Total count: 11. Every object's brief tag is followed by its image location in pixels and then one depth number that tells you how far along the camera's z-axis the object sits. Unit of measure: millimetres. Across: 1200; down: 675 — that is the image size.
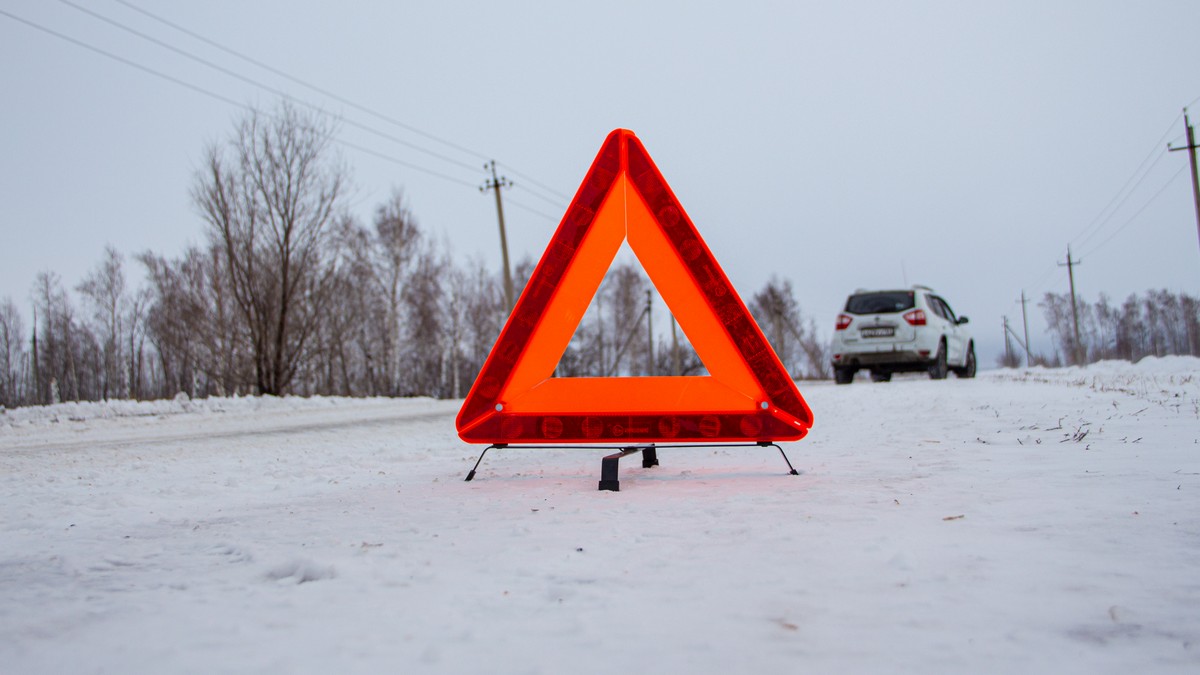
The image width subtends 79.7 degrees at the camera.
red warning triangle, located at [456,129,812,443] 3848
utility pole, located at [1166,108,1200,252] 24581
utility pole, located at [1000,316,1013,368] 73812
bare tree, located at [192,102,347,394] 19625
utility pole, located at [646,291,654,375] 41747
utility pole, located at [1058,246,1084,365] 53100
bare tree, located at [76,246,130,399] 44312
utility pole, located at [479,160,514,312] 26750
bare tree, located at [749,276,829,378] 59828
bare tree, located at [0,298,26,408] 46950
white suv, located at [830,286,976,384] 12992
